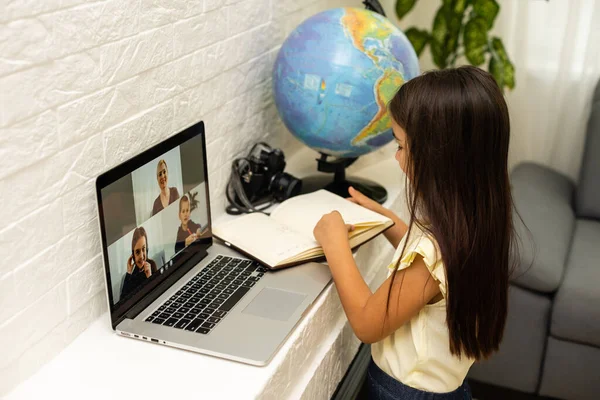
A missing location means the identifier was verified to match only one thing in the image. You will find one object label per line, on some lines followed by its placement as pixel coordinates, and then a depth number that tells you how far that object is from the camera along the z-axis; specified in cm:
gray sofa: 176
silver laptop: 108
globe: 147
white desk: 99
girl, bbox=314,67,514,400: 109
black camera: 157
